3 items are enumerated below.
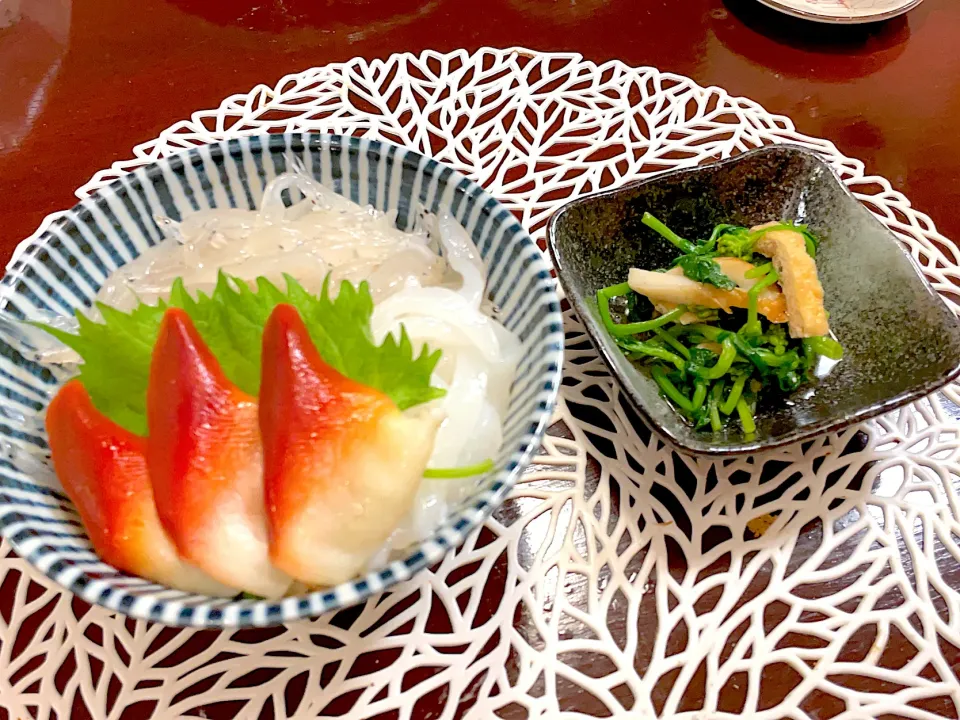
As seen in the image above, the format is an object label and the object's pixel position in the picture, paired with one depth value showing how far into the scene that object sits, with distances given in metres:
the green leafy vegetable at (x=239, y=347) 0.22
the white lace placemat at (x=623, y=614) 0.23
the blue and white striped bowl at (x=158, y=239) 0.19
